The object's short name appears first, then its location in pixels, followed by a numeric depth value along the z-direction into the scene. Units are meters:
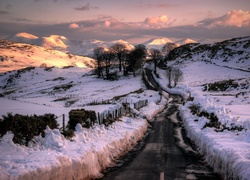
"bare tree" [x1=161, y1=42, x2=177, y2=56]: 189.25
